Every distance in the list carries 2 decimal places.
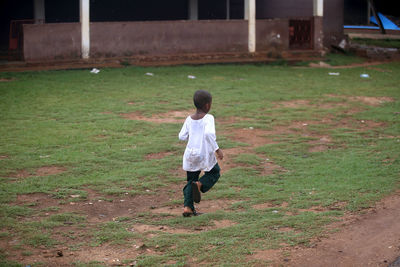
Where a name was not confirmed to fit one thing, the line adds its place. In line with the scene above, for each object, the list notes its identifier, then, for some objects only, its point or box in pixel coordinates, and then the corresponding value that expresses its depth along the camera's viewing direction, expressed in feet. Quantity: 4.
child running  19.83
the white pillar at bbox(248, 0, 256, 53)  65.26
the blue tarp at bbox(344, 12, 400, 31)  88.21
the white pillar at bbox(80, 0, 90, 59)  57.88
